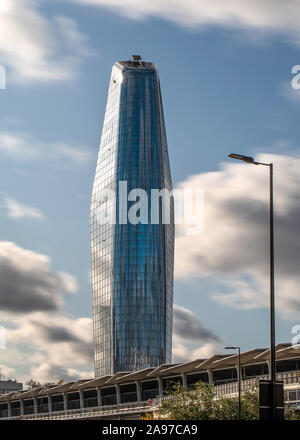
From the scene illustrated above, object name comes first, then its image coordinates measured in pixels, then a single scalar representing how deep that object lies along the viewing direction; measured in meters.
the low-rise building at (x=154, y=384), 111.81
